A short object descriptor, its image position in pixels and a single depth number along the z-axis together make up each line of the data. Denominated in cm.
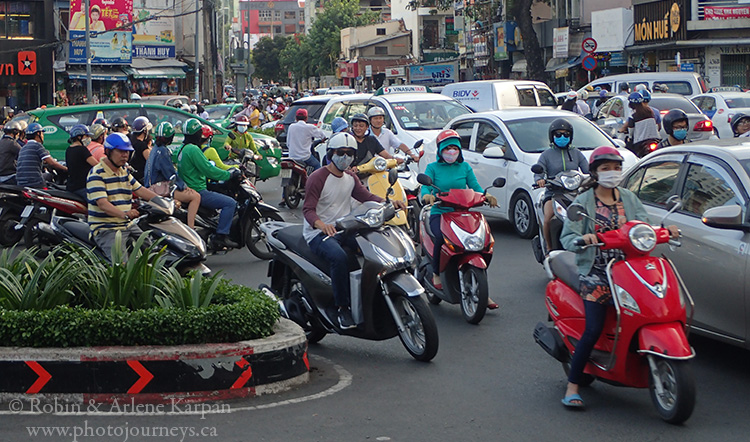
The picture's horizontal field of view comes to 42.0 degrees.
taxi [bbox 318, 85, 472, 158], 1691
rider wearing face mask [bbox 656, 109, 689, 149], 1155
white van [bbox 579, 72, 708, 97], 2645
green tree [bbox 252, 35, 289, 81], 13412
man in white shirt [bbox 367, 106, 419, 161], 1308
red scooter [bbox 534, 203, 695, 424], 529
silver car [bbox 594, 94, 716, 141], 1827
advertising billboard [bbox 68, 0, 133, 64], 4815
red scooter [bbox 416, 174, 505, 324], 840
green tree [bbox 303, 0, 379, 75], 10331
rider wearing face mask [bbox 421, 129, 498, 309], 903
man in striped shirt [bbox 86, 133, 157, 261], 847
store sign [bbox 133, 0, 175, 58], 5850
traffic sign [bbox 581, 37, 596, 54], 3306
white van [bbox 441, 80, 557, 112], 2386
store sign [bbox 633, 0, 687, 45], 3812
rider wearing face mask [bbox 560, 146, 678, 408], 572
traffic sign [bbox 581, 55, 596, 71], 3096
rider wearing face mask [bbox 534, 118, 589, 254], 980
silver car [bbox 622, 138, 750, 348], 625
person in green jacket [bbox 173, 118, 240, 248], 1164
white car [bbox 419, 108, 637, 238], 1296
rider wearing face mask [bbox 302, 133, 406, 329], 716
